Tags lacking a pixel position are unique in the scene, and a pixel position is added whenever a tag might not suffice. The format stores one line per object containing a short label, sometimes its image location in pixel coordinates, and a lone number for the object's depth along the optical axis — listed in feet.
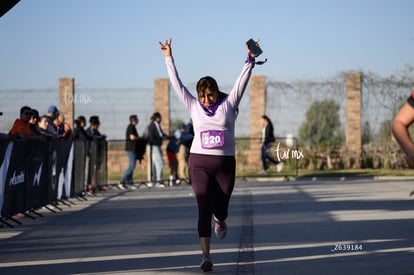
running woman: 29.53
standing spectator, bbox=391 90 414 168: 18.61
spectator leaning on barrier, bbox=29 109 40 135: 52.13
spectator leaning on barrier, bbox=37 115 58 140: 54.77
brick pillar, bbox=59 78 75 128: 105.60
